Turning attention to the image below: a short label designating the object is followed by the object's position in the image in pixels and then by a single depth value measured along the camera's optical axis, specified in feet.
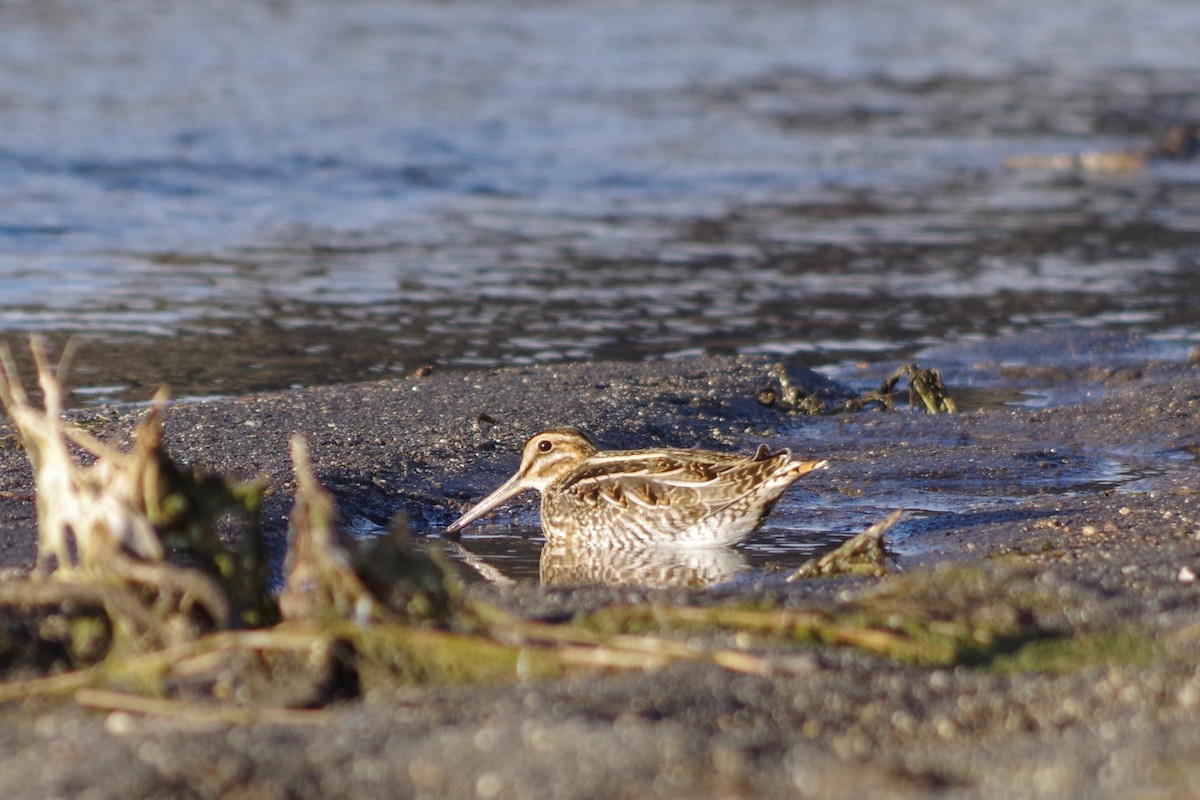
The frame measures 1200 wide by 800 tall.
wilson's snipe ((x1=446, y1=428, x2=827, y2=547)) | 47.85
